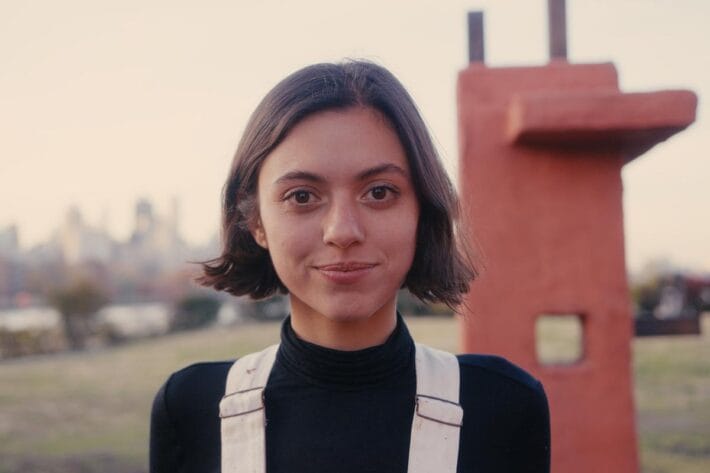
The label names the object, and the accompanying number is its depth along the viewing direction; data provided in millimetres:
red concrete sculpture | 2629
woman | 1242
